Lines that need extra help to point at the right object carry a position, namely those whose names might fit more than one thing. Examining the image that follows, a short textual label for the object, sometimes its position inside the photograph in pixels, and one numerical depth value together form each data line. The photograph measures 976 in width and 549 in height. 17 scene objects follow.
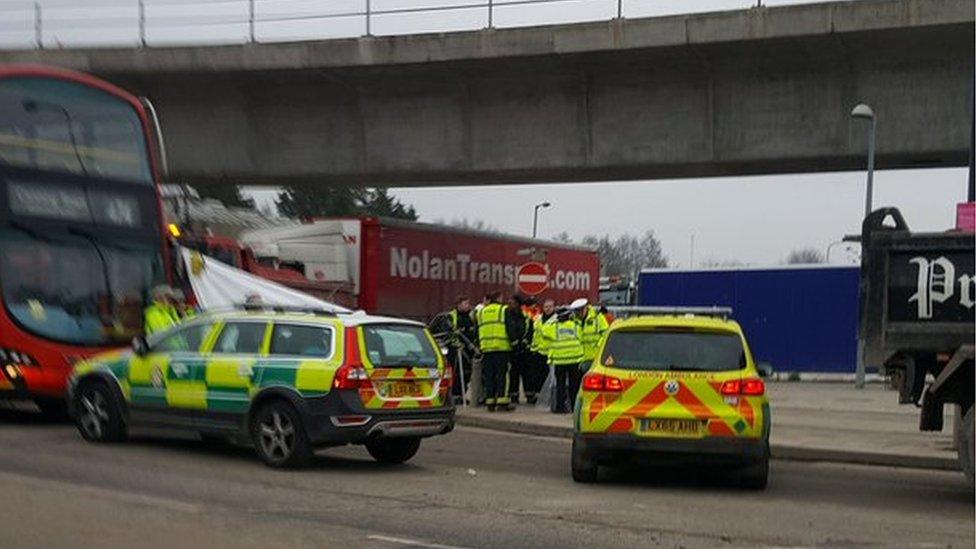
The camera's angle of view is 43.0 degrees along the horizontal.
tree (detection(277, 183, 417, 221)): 59.44
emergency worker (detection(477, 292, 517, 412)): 18.22
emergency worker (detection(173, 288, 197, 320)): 15.75
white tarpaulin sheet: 17.41
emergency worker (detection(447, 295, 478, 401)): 19.25
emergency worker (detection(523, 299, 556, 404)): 18.52
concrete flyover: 19.48
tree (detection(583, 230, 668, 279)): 94.62
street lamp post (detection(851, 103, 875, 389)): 19.12
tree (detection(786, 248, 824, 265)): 80.12
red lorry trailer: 21.08
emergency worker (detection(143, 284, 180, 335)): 15.31
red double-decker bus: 14.52
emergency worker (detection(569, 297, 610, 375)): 18.09
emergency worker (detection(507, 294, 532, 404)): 18.45
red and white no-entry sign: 21.58
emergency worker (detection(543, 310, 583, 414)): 17.73
